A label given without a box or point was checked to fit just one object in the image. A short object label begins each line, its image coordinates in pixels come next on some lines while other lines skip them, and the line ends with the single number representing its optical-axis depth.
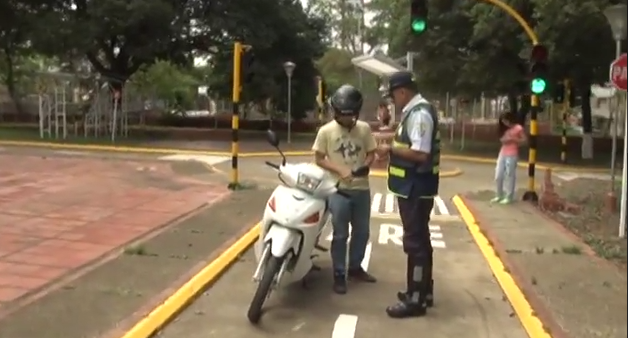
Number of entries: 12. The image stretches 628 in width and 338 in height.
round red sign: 9.87
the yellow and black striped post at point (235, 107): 13.93
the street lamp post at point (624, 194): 10.31
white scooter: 6.38
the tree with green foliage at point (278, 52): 33.69
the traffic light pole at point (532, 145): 14.54
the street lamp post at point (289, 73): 32.81
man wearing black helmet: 7.36
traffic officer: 6.39
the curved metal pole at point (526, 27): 14.19
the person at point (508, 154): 13.88
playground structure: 31.30
